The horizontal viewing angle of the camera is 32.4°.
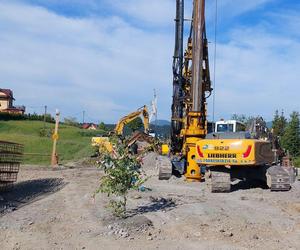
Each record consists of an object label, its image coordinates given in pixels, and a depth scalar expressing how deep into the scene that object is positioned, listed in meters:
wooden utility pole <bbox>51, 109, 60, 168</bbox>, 24.97
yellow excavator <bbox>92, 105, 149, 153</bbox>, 30.86
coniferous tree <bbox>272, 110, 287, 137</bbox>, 56.78
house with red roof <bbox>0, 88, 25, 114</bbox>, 98.74
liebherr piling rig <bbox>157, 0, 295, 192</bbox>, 14.70
